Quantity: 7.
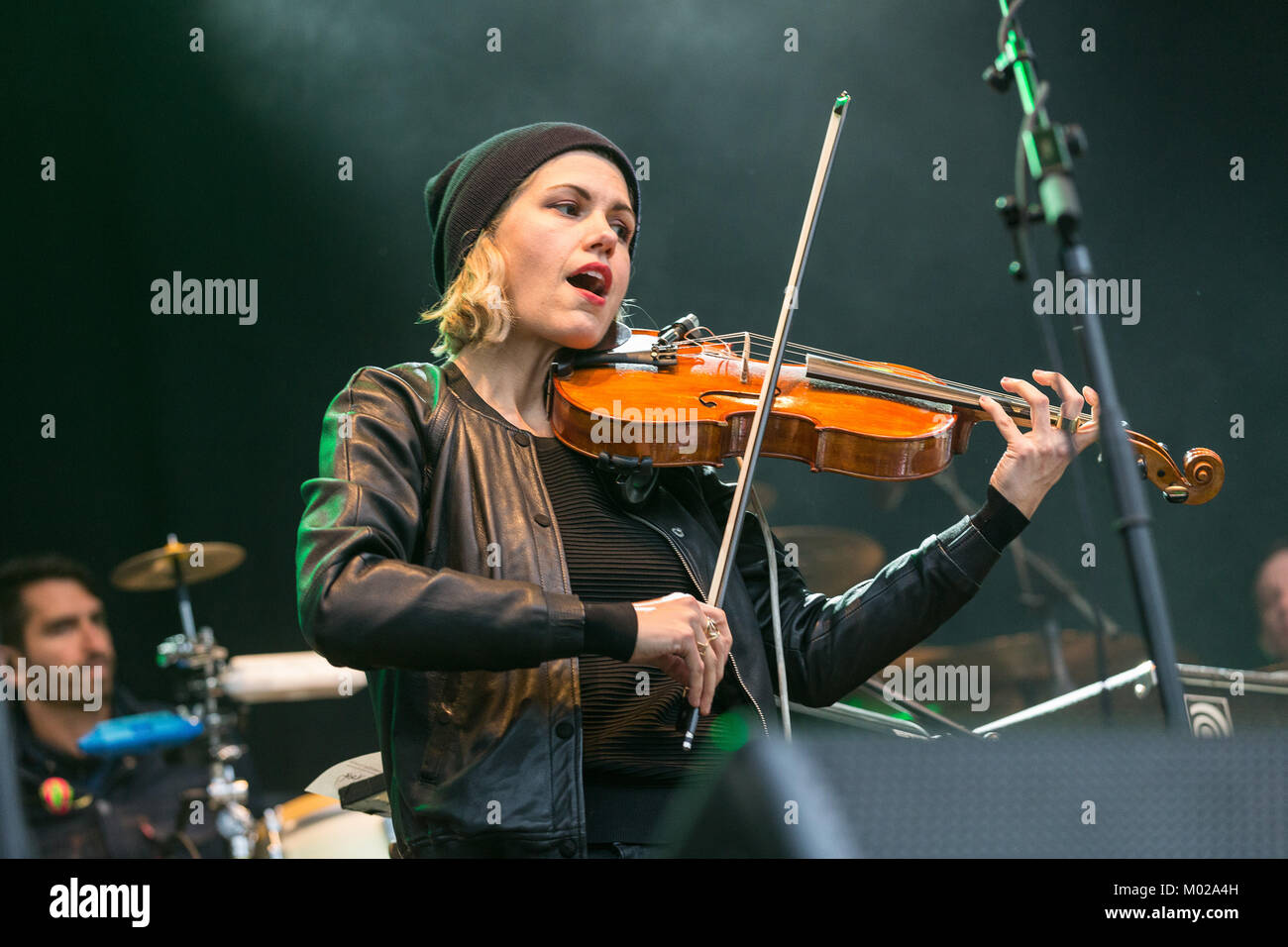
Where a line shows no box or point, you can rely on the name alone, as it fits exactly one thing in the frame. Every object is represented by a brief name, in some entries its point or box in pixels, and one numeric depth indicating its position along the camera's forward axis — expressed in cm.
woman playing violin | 152
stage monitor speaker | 90
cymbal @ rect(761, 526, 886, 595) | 360
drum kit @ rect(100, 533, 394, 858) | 344
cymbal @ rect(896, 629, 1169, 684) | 358
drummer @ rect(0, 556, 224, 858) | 335
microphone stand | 110
